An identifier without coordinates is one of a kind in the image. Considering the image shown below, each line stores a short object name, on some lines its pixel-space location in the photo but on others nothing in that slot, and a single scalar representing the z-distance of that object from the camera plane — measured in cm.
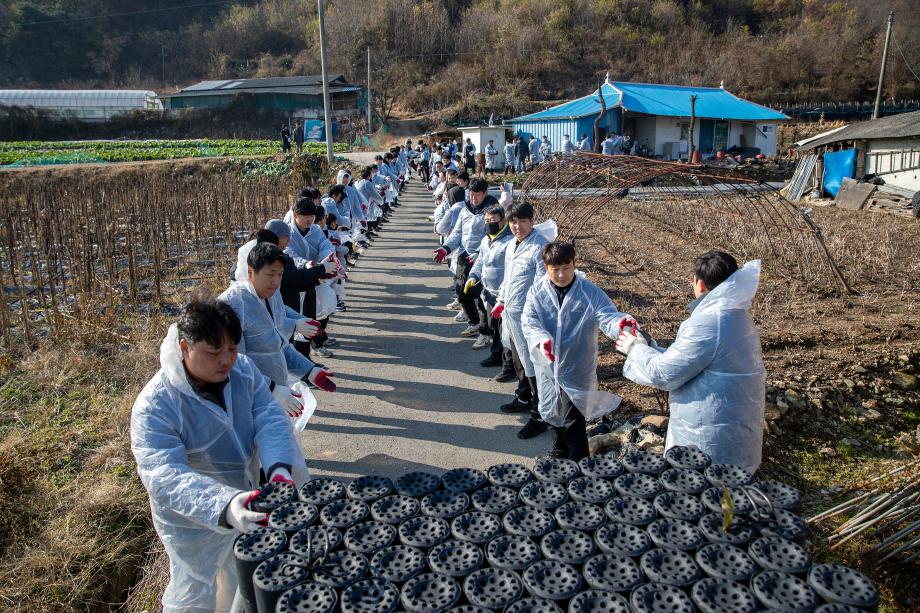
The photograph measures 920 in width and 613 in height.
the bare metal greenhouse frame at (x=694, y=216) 779
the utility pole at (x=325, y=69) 1822
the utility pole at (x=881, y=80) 2283
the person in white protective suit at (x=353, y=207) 1056
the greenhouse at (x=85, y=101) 4297
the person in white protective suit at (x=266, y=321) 372
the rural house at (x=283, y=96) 4247
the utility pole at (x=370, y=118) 4025
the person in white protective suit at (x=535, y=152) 2605
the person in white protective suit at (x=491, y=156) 2431
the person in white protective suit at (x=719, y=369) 290
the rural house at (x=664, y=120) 2767
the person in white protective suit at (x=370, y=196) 1322
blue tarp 1789
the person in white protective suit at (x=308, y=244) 643
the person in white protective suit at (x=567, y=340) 403
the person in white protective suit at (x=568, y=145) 2337
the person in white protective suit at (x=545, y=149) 2496
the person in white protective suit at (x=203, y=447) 227
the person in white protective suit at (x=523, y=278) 502
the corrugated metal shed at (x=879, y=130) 1584
